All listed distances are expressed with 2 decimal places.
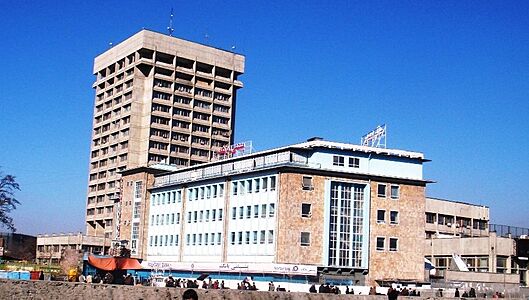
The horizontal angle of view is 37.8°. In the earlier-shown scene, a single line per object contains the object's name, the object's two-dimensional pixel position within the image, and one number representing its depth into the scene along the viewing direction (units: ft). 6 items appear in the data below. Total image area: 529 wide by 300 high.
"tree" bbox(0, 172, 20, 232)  252.42
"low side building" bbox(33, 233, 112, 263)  436.76
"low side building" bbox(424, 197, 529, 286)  281.54
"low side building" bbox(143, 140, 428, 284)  251.80
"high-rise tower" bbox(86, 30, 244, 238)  483.51
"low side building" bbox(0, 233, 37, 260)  328.12
